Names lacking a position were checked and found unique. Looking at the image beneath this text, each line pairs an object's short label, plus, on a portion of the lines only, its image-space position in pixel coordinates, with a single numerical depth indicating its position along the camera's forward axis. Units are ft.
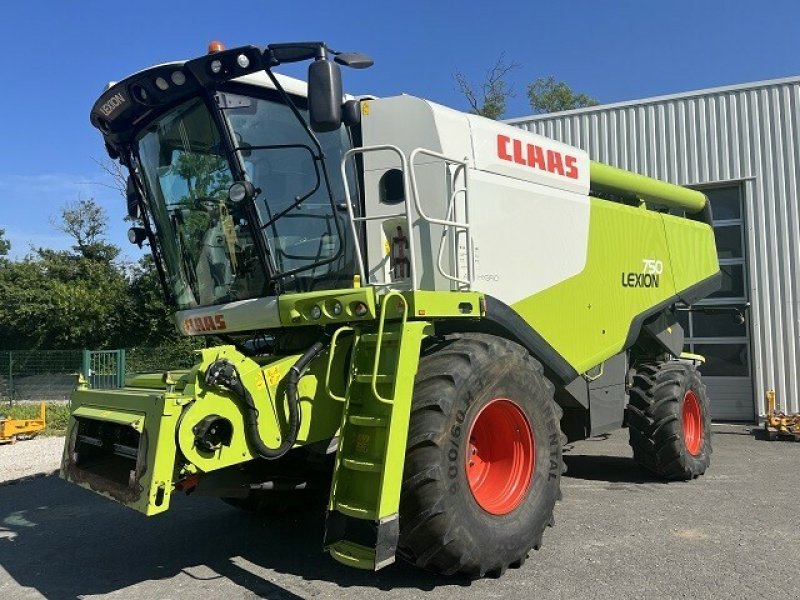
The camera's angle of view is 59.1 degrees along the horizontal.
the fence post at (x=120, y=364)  44.47
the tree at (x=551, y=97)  136.98
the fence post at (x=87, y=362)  43.02
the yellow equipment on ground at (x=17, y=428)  36.29
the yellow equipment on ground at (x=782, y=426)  30.55
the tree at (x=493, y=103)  113.39
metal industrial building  34.88
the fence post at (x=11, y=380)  55.48
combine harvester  12.40
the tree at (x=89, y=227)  95.20
